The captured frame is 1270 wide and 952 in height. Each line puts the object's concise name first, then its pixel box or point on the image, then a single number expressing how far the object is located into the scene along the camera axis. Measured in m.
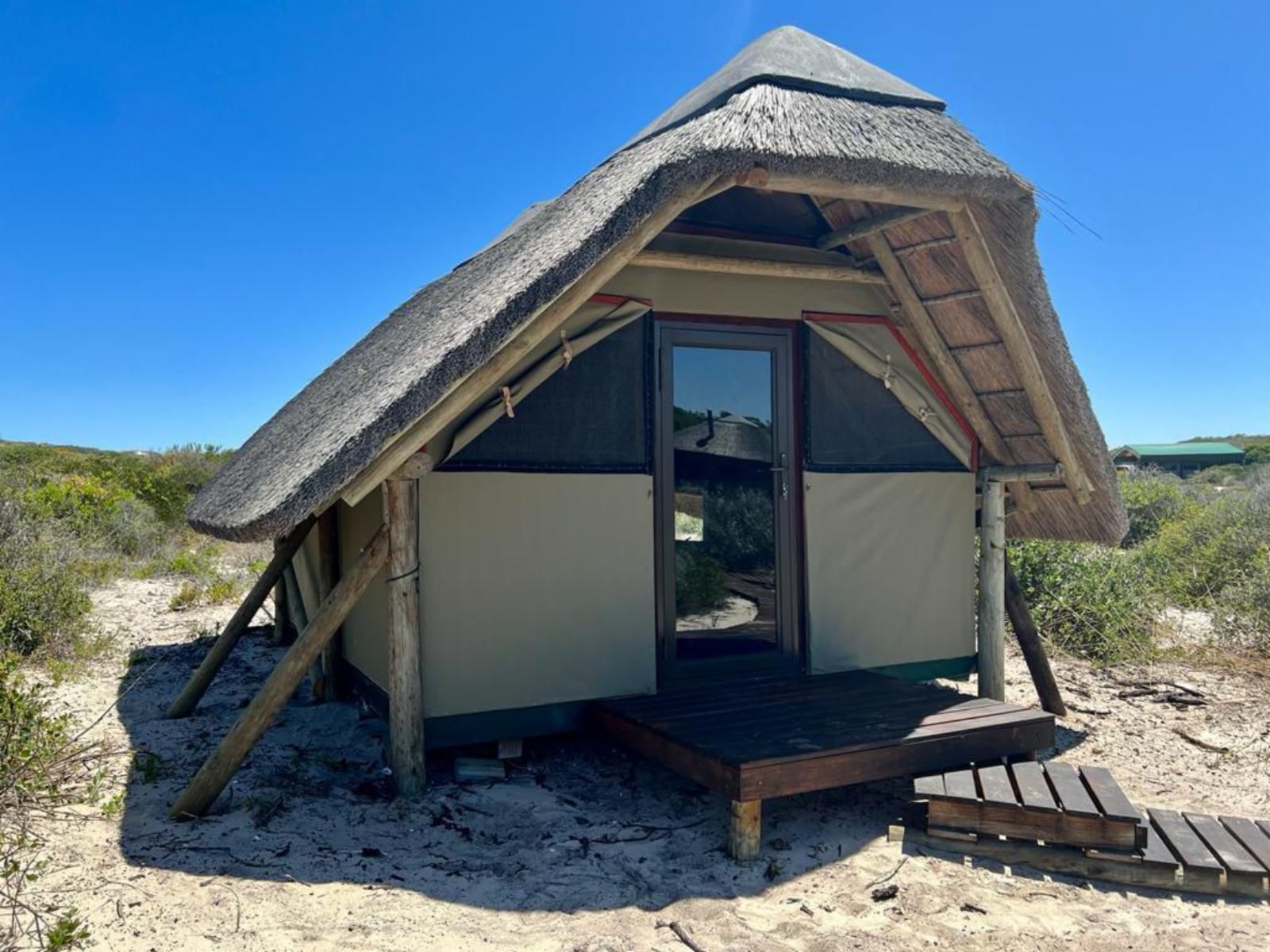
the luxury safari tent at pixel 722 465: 3.84
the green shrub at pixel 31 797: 2.69
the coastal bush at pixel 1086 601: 7.64
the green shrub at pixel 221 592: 9.91
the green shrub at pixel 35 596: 6.66
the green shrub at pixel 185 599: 9.37
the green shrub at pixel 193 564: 11.31
